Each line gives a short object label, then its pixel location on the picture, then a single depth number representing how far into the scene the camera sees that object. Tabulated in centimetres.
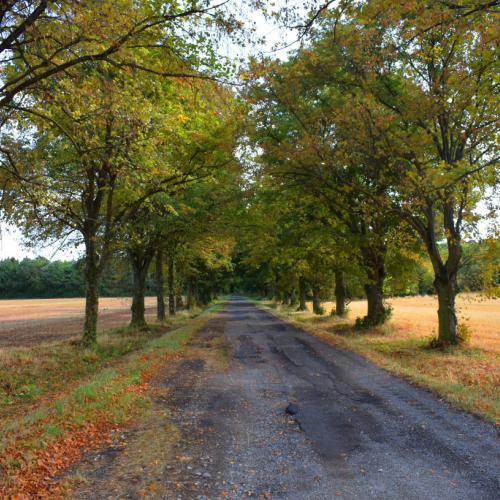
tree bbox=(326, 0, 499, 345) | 1268
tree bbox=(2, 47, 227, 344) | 909
